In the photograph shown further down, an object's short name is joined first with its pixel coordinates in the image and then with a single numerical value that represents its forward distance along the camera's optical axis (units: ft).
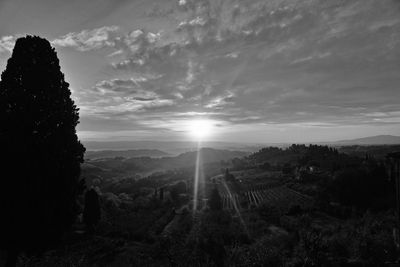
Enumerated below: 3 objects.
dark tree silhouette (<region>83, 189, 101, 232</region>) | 137.39
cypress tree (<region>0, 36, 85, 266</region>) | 39.09
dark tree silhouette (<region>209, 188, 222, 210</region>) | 170.27
